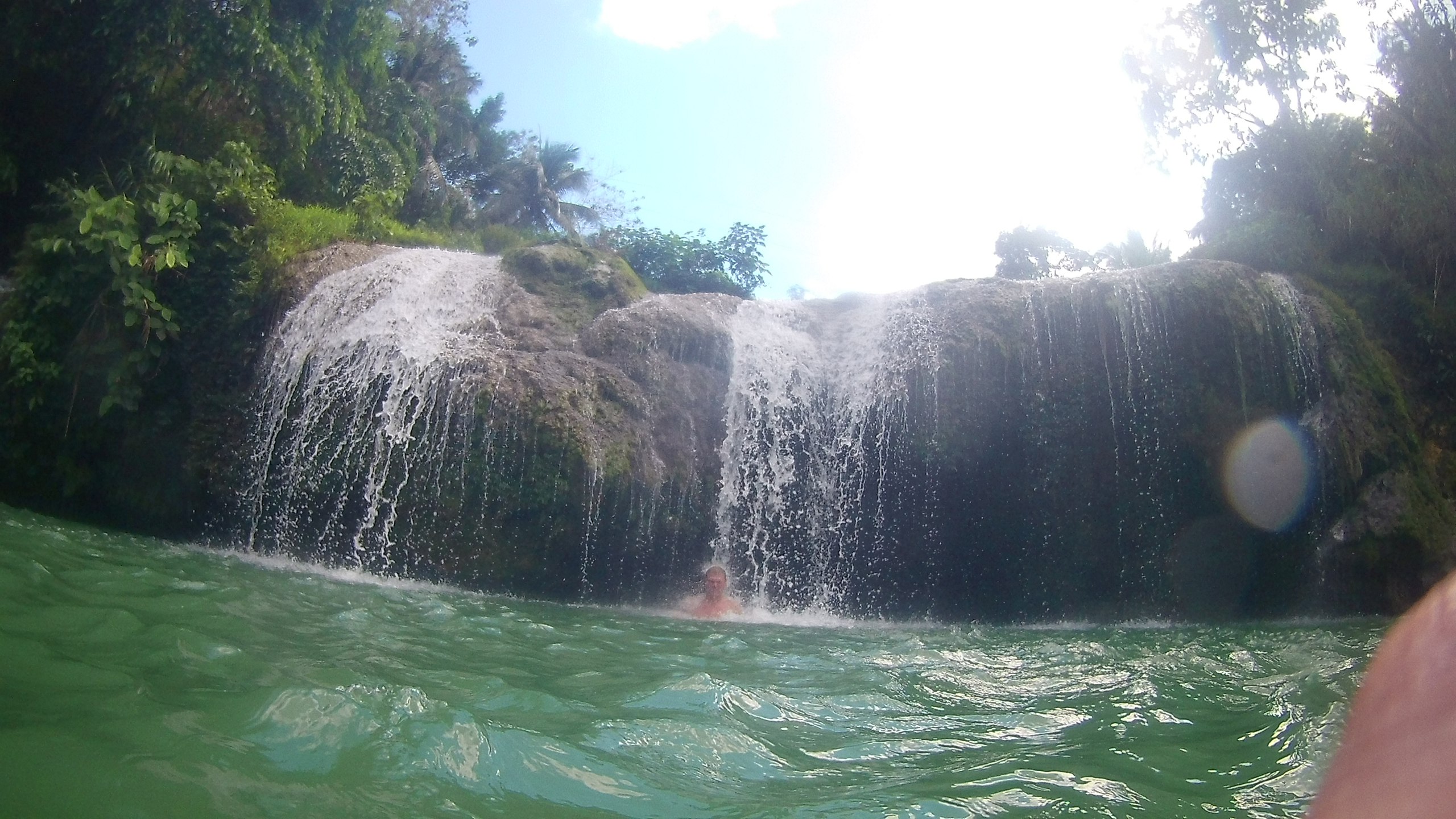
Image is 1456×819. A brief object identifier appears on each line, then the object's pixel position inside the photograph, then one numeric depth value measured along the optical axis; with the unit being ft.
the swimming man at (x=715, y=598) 25.49
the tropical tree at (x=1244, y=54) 59.26
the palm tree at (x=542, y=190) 99.30
